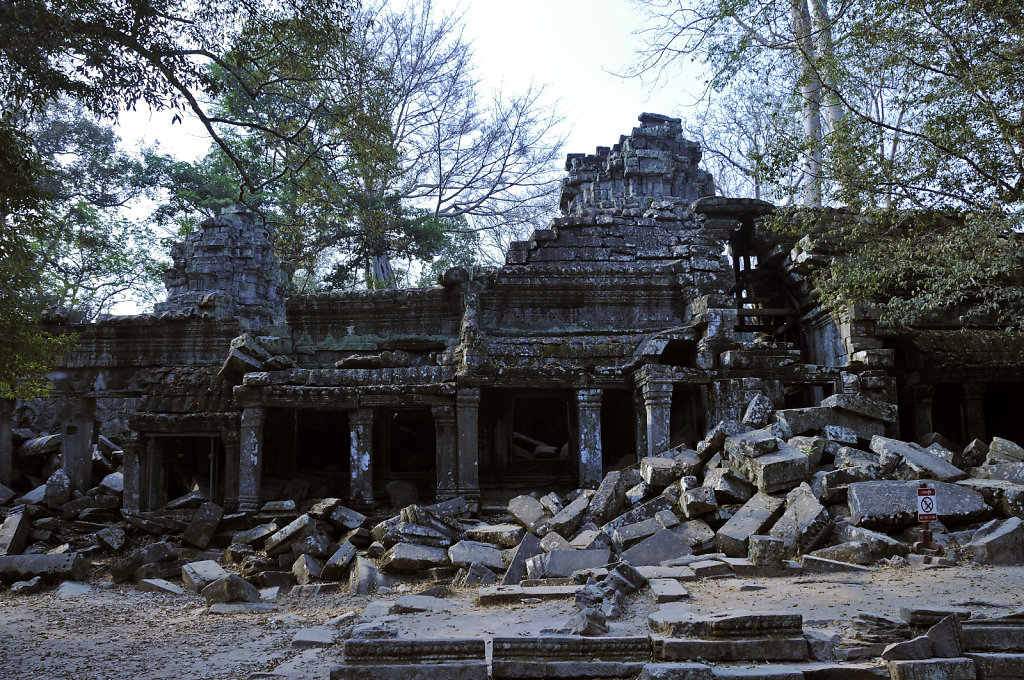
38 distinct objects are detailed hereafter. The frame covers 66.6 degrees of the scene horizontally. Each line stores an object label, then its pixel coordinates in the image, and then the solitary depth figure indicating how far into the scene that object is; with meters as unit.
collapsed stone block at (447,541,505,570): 7.74
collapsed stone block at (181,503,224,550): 9.66
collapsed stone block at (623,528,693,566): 7.08
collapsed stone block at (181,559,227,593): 7.96
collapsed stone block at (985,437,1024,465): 8.07
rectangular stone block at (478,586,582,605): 5.90
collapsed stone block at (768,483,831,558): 6.91
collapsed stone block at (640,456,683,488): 8.46
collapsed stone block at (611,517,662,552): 7.46
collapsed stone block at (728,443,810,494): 7.62
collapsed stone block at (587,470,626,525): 8.34
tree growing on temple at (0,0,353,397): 5.71
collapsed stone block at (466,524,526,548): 8.43
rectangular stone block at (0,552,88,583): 8.55
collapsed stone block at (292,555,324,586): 8.09
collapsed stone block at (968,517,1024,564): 6.36
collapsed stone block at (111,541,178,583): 8.80
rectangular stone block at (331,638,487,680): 4.15
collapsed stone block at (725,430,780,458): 8.00
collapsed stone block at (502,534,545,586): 6.96
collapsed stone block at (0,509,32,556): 9.63
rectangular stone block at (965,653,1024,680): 4.01
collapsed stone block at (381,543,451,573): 7.84
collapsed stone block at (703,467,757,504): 7.80
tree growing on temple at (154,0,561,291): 22.09
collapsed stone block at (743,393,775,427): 9.25
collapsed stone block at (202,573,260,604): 7.11
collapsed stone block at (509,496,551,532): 8.73
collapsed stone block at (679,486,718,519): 7.62
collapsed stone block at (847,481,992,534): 6.93
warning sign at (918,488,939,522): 6.57
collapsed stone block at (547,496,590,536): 8.27
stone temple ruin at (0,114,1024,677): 7.59
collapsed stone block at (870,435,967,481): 7.57
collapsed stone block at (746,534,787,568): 6.55
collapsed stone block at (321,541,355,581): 8.07
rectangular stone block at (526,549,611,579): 6.84
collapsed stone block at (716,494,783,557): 6.99
